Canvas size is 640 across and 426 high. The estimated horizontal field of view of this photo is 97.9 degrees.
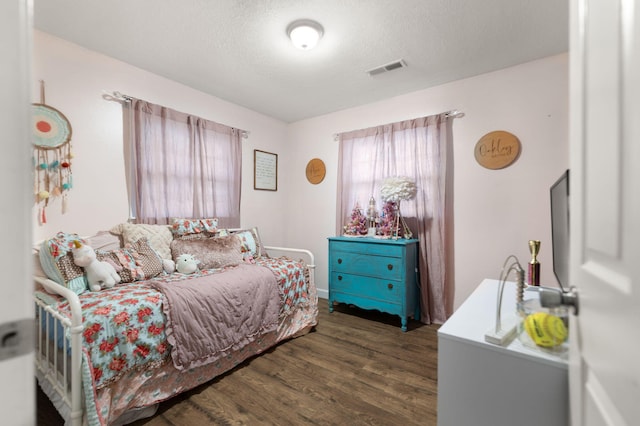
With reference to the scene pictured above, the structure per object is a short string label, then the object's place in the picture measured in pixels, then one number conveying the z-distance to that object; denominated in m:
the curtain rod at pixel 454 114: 2.73
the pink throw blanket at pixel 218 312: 1.65
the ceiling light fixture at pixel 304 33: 1.89
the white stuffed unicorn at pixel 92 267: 1.71
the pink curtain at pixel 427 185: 2.79
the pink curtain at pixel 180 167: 2.46
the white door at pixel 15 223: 0.29
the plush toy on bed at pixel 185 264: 2.24
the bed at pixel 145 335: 1.31
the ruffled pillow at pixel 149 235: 2.23
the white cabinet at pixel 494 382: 0.81
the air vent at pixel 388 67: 2.40
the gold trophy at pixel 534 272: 1.55
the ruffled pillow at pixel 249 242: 2.81
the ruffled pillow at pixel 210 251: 2.37
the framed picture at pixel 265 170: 3.56
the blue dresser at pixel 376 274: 2.66
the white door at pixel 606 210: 0.36
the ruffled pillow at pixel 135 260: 1.93
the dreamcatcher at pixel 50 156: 1.96
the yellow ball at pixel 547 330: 0.86
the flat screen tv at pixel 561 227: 1.17
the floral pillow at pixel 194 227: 2.50
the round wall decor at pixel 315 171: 3.69
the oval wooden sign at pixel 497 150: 2.49
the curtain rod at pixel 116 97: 2.29
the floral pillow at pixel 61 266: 1.65
